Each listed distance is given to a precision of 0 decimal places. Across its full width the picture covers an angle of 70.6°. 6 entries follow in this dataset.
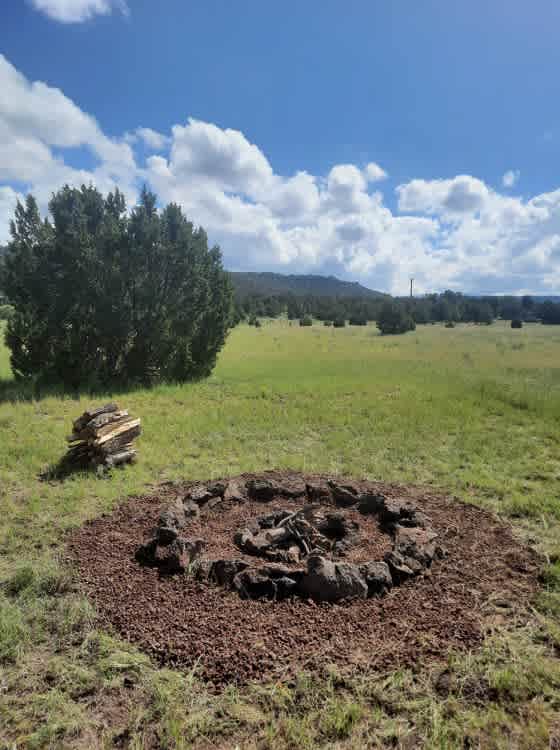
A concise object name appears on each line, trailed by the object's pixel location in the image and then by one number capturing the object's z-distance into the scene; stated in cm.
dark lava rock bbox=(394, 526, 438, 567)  405
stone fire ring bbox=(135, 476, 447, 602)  361
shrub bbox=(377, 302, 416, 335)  4409
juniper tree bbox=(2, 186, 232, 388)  1227
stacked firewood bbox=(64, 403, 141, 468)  689
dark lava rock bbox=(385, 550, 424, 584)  380
